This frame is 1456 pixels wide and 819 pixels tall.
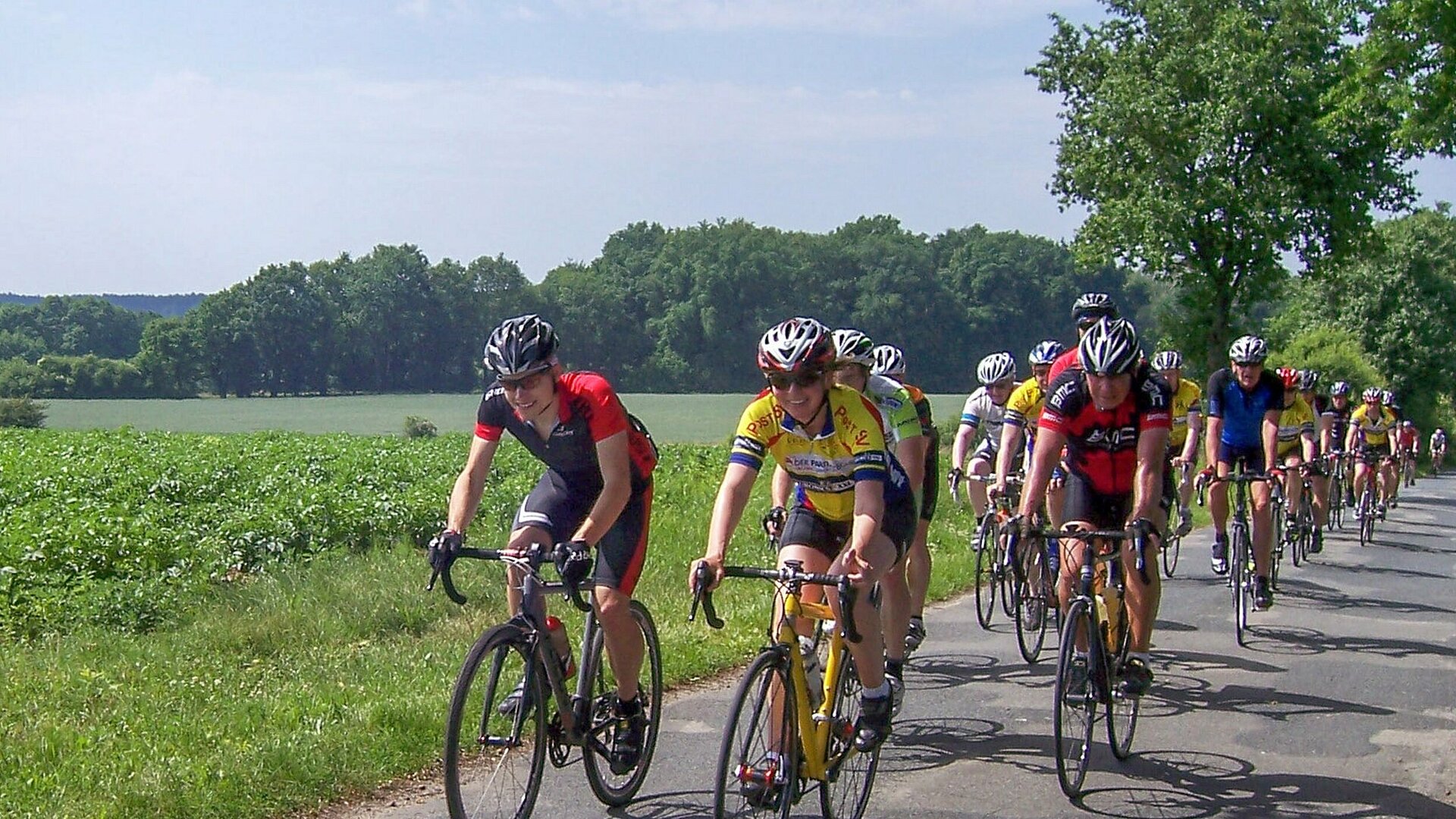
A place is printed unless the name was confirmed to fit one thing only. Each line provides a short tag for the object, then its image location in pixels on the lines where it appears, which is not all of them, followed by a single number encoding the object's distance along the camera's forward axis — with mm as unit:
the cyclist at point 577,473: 5371
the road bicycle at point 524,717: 4895
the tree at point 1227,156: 35938
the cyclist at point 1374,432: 20719
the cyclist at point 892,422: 6953
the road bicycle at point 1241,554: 10109
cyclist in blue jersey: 10930
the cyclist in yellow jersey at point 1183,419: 11438
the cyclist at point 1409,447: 28453
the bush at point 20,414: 45562
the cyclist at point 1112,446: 6738
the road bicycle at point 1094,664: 5934
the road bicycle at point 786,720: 4711
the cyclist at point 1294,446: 13102
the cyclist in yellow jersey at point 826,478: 5191
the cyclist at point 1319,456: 15625
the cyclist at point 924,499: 8203
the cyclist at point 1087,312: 9086
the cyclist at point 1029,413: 8562
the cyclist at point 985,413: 10883
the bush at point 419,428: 40000
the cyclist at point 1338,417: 20094
